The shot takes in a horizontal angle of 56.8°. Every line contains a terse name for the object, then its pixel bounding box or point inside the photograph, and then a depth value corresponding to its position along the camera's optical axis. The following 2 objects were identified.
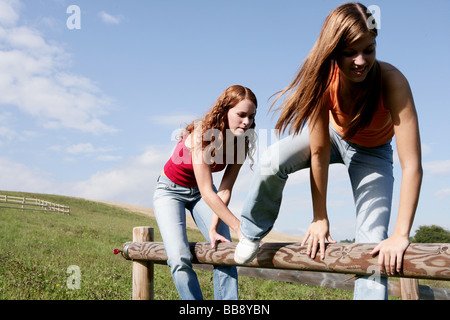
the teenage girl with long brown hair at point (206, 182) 3.69
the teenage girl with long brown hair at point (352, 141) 2.44
